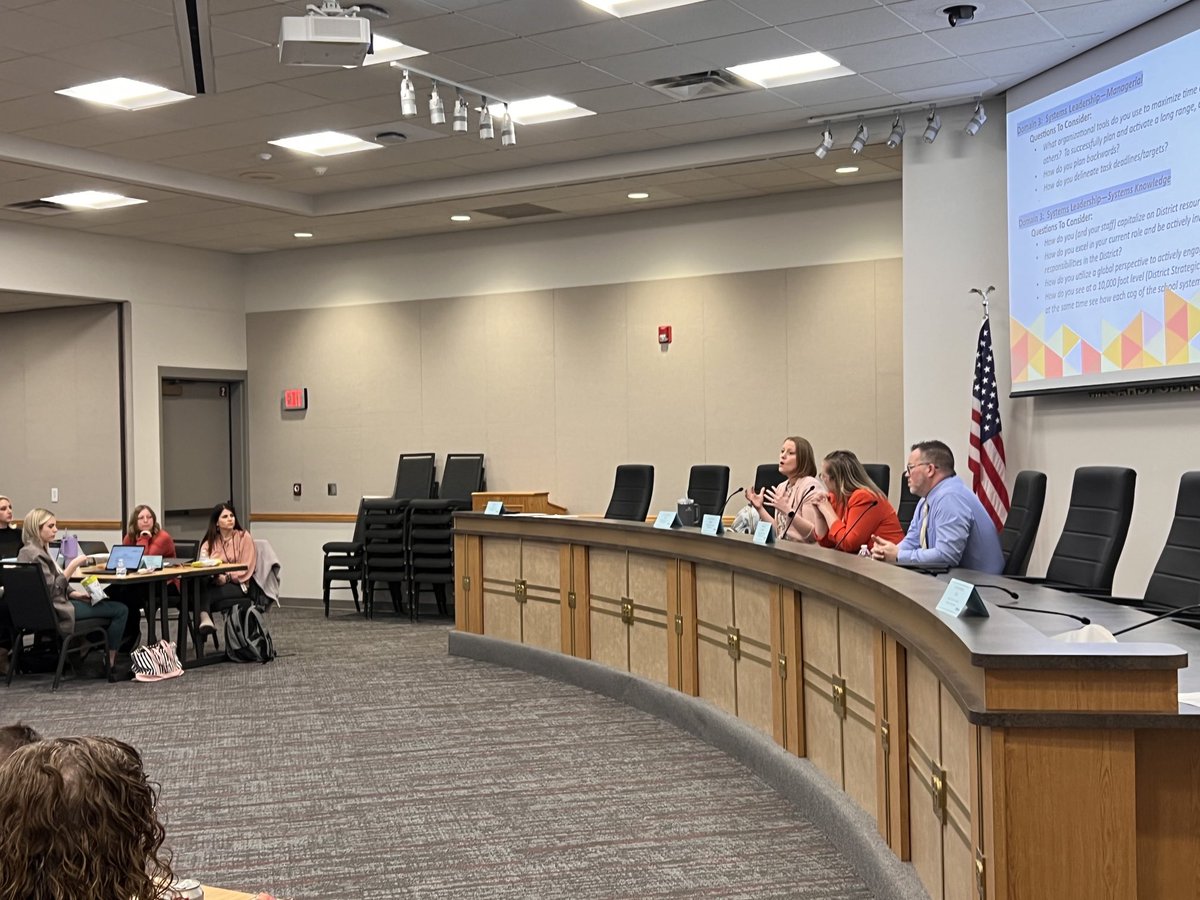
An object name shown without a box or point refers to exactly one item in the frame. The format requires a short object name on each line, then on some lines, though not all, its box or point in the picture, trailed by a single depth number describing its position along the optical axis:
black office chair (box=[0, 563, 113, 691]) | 7.86
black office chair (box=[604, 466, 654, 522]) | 9.08
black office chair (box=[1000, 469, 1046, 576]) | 5.61
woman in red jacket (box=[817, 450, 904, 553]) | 6.09
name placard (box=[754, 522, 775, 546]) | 5.58
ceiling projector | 5.45
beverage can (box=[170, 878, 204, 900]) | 1.79
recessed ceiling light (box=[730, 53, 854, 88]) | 7.27
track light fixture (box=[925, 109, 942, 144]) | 7.94
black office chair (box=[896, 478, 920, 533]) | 7.67
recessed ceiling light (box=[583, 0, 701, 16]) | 6.16
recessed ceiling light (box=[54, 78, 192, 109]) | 7.46
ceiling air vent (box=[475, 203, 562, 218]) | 10.72
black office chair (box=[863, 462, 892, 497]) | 8.55
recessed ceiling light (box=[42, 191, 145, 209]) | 10.11
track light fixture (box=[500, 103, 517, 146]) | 7.42
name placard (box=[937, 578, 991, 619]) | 2.95
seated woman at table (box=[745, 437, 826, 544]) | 6.35
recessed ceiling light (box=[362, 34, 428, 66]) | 6.69
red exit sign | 12.77
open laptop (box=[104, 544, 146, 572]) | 8.62
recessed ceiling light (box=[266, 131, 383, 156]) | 8.83
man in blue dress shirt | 5.33
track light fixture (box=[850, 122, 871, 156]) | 8.19
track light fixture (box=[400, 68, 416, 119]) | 6.80
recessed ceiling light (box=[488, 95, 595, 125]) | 8.21
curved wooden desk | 2.37
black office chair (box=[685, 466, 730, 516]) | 8.67
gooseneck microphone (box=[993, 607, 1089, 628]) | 3.30
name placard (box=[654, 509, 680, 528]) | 6.76
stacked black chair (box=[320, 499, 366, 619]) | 11.55
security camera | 6.20
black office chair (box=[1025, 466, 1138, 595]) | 4.88
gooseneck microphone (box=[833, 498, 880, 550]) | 6.08
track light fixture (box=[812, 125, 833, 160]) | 8.30
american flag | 7.77
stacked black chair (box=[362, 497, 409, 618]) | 11.31
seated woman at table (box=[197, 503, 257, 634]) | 9.13
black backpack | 8.91
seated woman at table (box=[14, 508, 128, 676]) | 7.93
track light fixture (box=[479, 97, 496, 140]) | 7.39
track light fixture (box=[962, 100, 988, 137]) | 7.71
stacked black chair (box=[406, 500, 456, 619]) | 11.09
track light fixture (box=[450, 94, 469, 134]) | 7.38
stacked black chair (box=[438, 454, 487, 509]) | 11.59
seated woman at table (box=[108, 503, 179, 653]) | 9.41
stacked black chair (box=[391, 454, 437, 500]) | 11.84
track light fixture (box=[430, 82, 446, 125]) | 7.13
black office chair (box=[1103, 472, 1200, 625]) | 4.32
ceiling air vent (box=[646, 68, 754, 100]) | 7.43
